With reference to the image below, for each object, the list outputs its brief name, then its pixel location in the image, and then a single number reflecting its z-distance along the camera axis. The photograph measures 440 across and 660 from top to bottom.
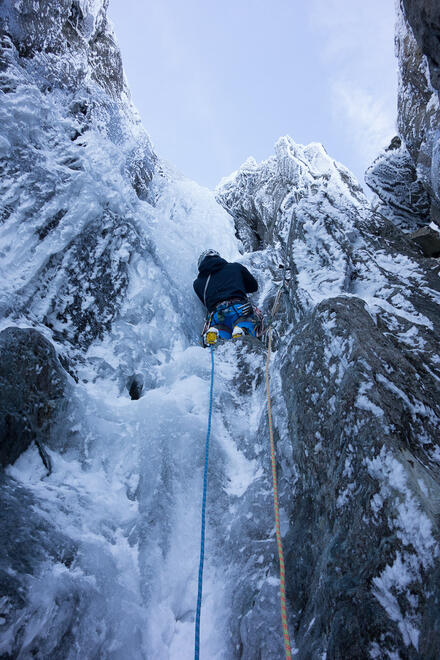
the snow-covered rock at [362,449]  1.33
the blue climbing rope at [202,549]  1.42
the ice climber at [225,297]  4.63
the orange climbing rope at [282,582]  1.28
